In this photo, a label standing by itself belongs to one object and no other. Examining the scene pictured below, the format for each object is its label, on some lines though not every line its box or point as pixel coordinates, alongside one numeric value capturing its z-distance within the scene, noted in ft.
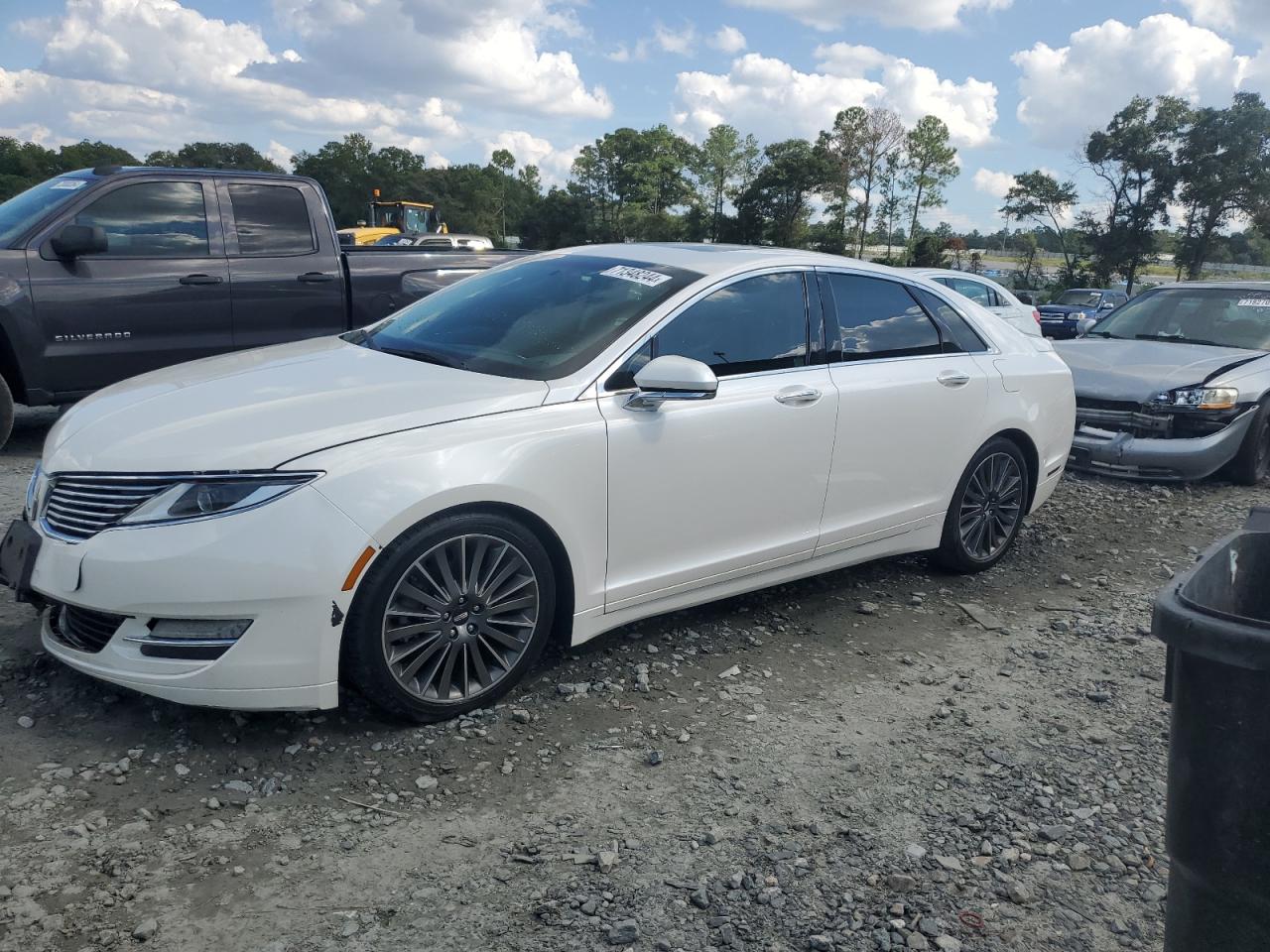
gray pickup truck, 21.91
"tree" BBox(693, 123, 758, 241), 225.35
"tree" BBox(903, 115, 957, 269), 176.45
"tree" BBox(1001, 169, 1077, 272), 136.26
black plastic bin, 5.59
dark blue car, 83.97
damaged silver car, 25.03
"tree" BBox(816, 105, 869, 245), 176.35
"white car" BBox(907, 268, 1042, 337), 39.14
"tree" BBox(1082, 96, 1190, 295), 120.37
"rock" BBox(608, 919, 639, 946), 8.13
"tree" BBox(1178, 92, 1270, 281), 113.80
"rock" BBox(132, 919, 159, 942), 7.89
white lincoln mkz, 10.02
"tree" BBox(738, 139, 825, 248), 181.68
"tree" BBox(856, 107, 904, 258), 173.99
